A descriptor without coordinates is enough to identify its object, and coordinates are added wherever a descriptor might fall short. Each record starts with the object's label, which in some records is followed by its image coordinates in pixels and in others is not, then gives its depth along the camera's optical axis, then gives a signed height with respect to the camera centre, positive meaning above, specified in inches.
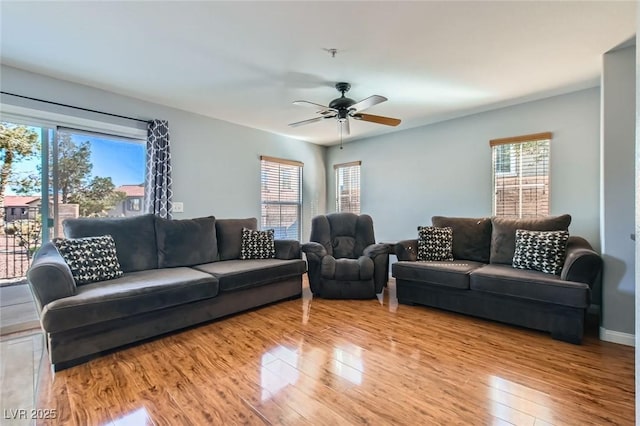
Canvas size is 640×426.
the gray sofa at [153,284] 81.2 -25.1
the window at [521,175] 139.5 +19.0
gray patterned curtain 141.6 +19.7
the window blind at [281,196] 197.6 +11.1
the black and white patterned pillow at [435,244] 142.3 -15.4
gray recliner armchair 144.2 -30.1
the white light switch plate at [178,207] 151.6 +1.9
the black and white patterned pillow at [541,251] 109.7 -14.5
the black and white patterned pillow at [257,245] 145.9 -17.2
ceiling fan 113.9 +41.5
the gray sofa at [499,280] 96.4 -25.3
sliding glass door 112.0 +11.9
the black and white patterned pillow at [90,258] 97.1 -16.5
